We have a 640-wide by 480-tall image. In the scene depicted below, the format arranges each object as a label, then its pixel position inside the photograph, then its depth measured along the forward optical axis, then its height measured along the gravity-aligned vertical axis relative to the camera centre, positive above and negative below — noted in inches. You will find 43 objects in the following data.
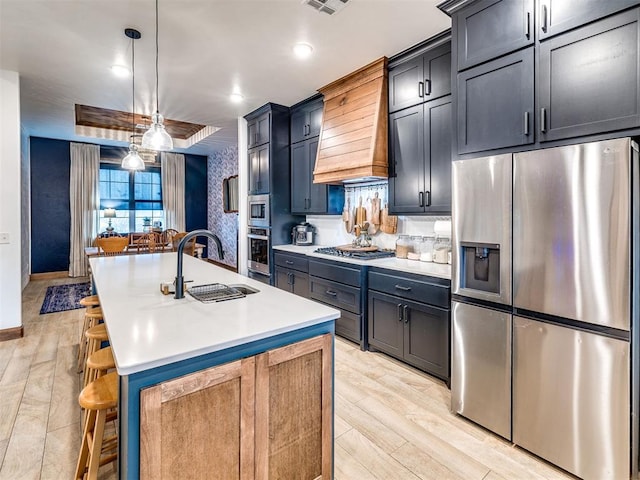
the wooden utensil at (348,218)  160.6 +8.2
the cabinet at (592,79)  60.5 +29.6
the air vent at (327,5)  90.3 +61.8
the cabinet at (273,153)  177.6 +43.7
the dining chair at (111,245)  182.5 -5.1
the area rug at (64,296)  186.4 -37.2
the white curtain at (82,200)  271.6 +28.9
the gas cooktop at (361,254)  135.0 -7.7
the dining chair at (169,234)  272.4 +1.3
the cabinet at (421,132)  110.9 +35.7
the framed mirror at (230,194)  287.9 +35.5
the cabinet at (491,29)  74.7 +47.9
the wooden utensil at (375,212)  147.4 +9.7
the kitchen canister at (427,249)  126.2 -5.4
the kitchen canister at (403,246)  135.6 -4.5
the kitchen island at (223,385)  42.5 -21.4
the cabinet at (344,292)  128.9 -22.8
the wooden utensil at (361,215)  154.2 +9.1
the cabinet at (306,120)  163.2 +57.4
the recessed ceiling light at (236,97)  160.9 +66.7
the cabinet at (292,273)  156.2 -18.1
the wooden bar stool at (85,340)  103.1 -35.4
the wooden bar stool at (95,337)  81.5 -24.0
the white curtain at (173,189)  309.9 +42.4
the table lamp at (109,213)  272.1 +18.1
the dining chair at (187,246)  221.1 -6.8
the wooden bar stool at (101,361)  65.9 -24.9
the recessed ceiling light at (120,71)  129.9 +64.2
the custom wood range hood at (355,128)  128.3 +43.2
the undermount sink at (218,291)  70.5 -12.7
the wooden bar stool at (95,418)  56.7 -32.8
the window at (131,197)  290.8 +34.0
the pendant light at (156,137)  97.6 +28.5
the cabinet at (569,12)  62.3 +42.8
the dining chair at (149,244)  216.5 -5.4
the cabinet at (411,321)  102.2 -28.3
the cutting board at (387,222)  142.2 +5.5
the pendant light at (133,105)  106.8 +62.5
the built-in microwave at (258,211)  181.5 +13.5
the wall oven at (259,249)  181.5 -7.5
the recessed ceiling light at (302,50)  114.7 +63.8
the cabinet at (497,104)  74.6 +30.5
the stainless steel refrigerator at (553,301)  61.2 -13.7
